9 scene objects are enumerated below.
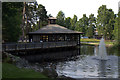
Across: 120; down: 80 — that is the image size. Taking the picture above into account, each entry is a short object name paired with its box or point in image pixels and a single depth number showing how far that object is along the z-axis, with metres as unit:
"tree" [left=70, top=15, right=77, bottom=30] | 98.26
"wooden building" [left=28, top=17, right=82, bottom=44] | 40.12
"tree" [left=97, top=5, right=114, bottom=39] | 74.43
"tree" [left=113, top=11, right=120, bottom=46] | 44.41
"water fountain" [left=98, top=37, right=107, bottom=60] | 24.03
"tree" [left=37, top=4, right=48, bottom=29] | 65.03
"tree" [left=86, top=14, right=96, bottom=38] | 87.34
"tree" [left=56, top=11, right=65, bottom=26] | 76.20
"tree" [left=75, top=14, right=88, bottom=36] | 92.49
